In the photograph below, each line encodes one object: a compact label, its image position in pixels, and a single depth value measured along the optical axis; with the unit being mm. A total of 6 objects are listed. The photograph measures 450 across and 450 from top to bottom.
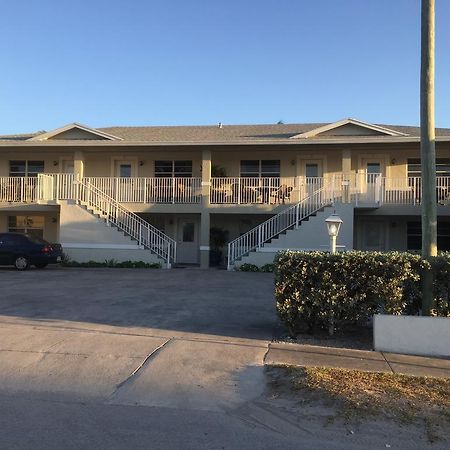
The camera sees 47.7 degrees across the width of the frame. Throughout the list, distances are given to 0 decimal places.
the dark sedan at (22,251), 19953
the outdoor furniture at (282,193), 21125
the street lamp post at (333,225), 9266
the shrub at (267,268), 19312
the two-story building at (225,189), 19828
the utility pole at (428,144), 7750
